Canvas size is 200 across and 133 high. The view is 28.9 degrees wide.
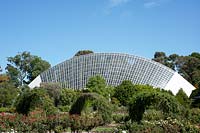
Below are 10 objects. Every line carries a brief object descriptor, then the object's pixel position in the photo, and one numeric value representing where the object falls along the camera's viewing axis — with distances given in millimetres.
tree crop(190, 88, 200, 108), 46347
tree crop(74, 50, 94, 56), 87881
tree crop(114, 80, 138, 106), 53062
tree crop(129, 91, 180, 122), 16266
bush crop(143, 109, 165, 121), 27650
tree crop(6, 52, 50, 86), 81475
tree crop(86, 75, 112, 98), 55569
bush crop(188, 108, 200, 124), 24769
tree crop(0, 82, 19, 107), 51831
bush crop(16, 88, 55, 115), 21016
